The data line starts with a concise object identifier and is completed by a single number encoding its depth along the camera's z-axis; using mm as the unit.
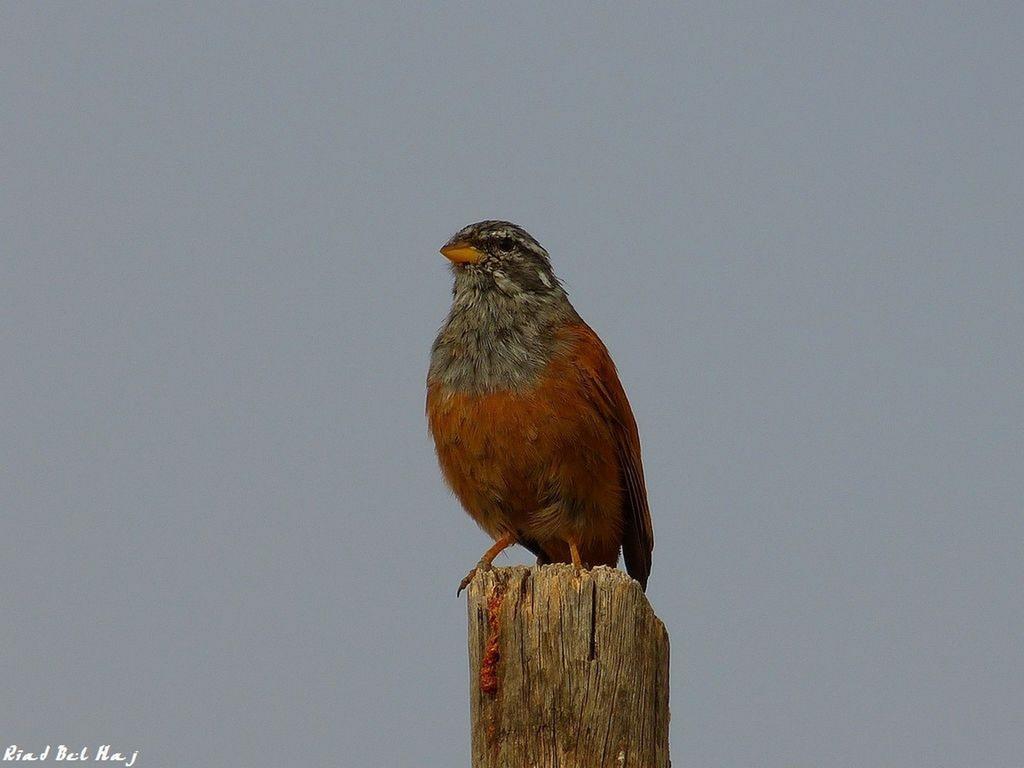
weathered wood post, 9867
